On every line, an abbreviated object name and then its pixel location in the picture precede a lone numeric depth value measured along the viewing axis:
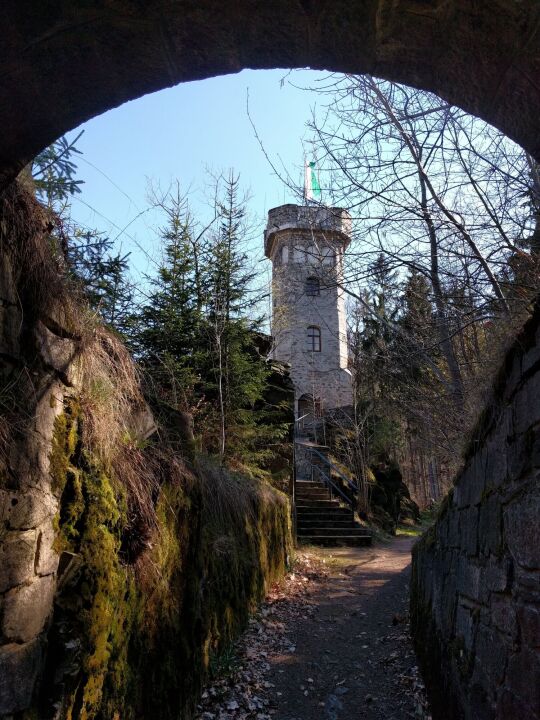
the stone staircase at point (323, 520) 13.56
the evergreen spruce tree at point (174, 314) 8.19
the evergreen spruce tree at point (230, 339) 8.48
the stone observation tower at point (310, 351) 13.39
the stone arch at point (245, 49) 1.89
